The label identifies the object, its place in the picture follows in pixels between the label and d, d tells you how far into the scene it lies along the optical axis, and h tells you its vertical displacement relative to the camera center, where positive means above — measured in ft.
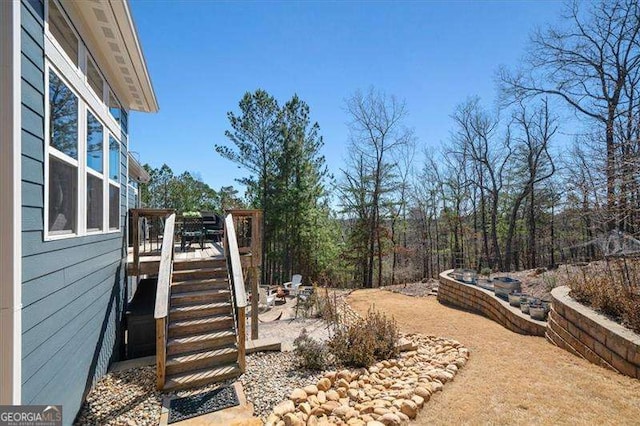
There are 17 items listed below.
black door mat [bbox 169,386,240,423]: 9.94 -6.58
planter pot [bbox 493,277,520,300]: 22.81 -5.57
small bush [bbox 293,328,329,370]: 12.68 -5.98
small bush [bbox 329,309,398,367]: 13.05 -5.90
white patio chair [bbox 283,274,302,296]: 37.18 -8.74
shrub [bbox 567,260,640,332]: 12.57 -3.95
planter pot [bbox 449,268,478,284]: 28.78 -5.96
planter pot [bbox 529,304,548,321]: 18.28 -6.08
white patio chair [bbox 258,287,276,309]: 31.06 -8.54
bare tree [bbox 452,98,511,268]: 57.00 +14.09
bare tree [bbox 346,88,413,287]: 53.83 +15.56
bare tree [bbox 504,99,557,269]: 52.44 +12.25
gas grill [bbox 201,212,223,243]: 24.44 -0.35
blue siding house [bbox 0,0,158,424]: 5.93 +0.92
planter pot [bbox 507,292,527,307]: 20.67 -5.80
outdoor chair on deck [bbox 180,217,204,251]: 22.24 -0.63
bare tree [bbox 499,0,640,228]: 34.47 +20.50
